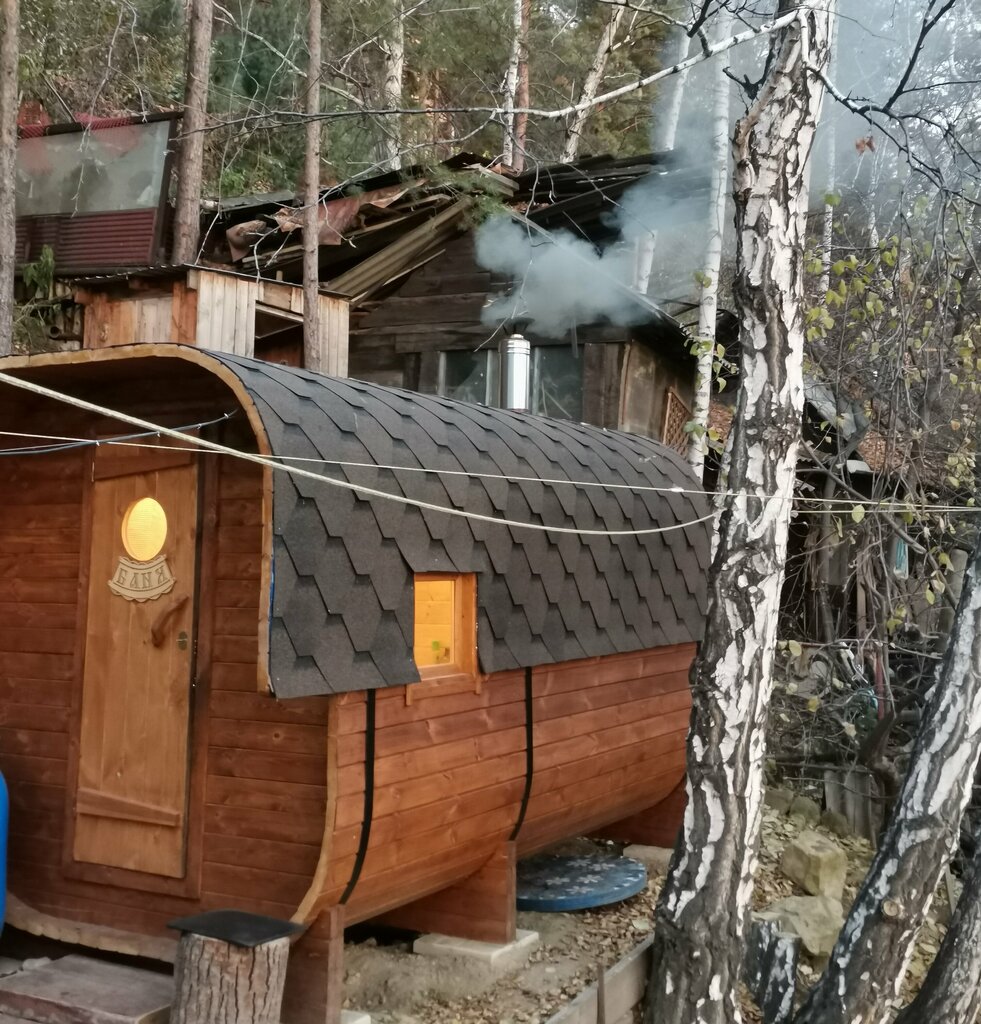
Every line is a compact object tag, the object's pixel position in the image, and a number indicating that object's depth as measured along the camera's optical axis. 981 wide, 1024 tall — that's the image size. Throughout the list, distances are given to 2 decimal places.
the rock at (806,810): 9.09
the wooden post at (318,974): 4.62
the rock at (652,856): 7.58
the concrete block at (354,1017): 4.79
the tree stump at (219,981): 4.09
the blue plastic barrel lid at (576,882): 6.53
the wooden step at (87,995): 4.34
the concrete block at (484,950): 5.61
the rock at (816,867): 7.68
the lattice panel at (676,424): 12.39
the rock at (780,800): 9.21
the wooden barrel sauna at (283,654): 4.55
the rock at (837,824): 9.01
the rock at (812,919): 6.74
